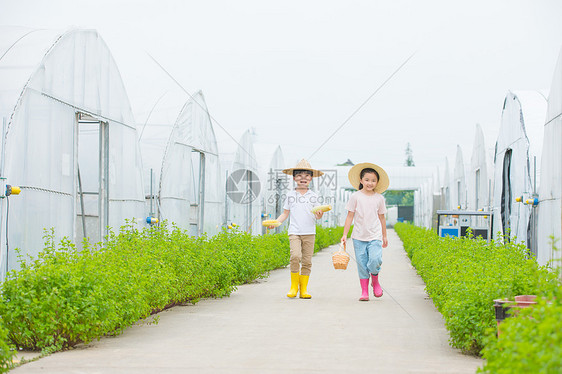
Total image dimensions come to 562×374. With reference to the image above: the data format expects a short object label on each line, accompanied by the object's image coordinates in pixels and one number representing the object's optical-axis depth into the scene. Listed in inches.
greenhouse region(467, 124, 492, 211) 758.5
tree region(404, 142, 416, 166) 5152.6
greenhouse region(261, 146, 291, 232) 1042.7
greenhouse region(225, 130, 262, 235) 815.1
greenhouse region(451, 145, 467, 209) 1016.2
